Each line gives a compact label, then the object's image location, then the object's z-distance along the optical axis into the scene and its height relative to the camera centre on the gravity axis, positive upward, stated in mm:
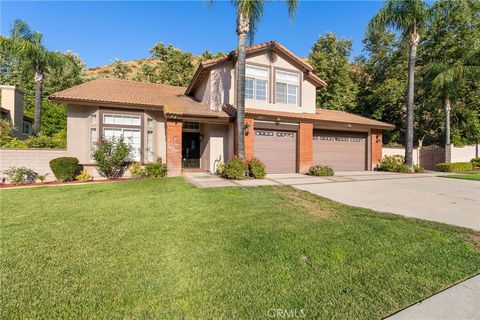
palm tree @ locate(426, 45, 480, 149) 17234 +6200
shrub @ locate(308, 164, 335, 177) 12945 -710
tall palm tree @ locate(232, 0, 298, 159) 11023 +5820
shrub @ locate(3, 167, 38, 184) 11016 -888
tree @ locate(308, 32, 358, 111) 26812 +8934
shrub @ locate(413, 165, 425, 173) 15666 -687
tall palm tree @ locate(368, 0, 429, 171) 14844 +8702
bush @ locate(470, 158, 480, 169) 18975 -239
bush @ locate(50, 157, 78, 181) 11164 -512
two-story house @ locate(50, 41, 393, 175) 12328 +2083
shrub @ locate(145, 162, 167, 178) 11719 -652
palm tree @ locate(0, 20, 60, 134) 14337 +6554
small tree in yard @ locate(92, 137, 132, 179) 11773 +53
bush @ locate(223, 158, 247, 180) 10859 -578
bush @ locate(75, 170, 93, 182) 11641 -1014
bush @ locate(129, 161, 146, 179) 11898 -768
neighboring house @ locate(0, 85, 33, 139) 18406 +3907
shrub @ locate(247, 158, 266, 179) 11359 -551
